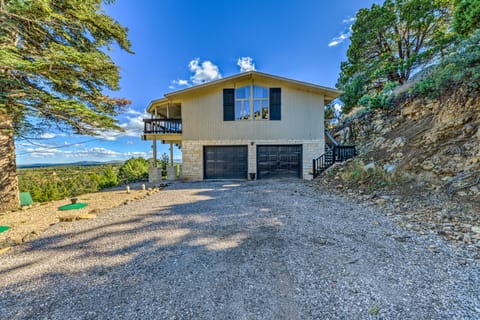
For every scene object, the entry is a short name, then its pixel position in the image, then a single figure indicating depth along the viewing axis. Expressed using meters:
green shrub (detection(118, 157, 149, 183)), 11.88
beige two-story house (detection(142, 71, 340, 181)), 10.20
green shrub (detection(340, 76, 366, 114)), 12.89
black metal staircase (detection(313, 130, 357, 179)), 9.02
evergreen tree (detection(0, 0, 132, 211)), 4.91
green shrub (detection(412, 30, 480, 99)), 4.93
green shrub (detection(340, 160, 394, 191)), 5.66
